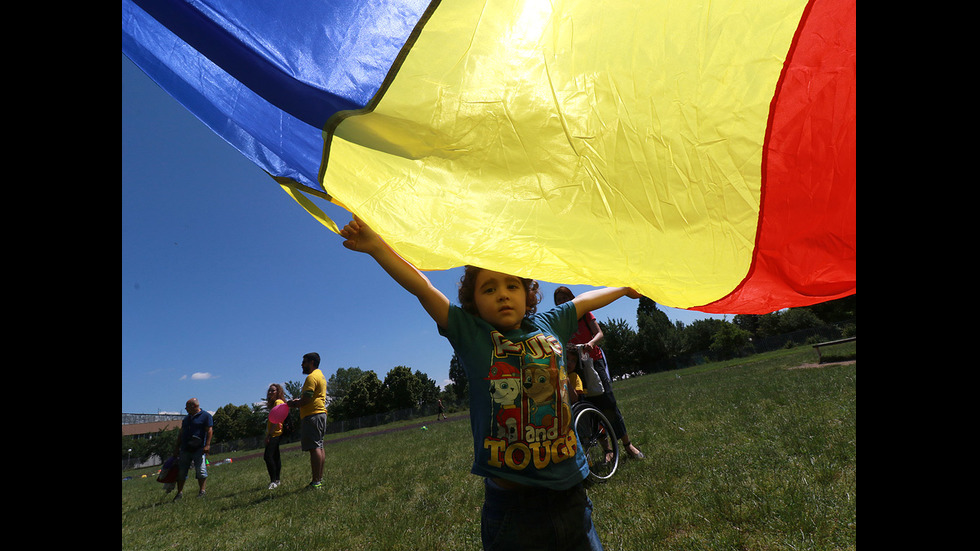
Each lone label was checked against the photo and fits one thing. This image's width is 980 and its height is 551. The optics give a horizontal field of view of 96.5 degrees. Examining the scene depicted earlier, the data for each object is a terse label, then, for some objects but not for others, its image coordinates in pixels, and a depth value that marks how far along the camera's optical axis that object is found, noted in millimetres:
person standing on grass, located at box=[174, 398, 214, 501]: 7758
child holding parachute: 1651
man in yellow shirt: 6148
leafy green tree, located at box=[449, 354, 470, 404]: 71319
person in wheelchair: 4758
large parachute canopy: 1346
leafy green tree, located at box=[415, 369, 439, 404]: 69500
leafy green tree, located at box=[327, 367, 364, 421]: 74125
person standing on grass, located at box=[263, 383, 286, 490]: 7125
